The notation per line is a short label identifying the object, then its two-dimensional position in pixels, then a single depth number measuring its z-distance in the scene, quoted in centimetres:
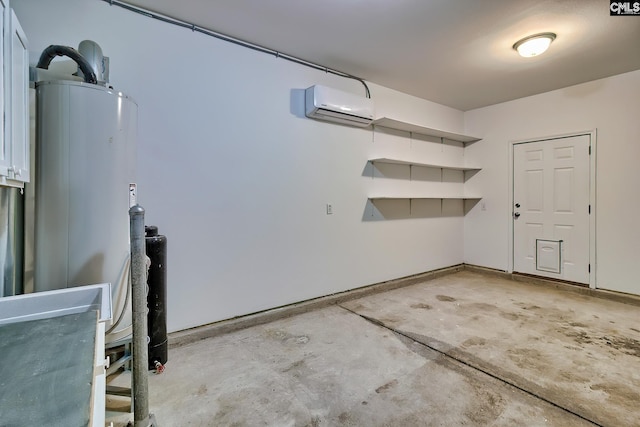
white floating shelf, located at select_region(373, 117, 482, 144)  397
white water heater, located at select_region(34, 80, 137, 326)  173
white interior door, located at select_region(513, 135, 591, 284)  409
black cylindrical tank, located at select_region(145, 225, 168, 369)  216
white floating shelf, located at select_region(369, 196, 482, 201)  400
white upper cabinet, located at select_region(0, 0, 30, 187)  133
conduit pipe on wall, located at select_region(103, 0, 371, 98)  240
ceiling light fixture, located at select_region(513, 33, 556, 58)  274
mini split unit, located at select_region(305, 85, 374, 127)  324
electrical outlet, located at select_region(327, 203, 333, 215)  363
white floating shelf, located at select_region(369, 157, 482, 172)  400
